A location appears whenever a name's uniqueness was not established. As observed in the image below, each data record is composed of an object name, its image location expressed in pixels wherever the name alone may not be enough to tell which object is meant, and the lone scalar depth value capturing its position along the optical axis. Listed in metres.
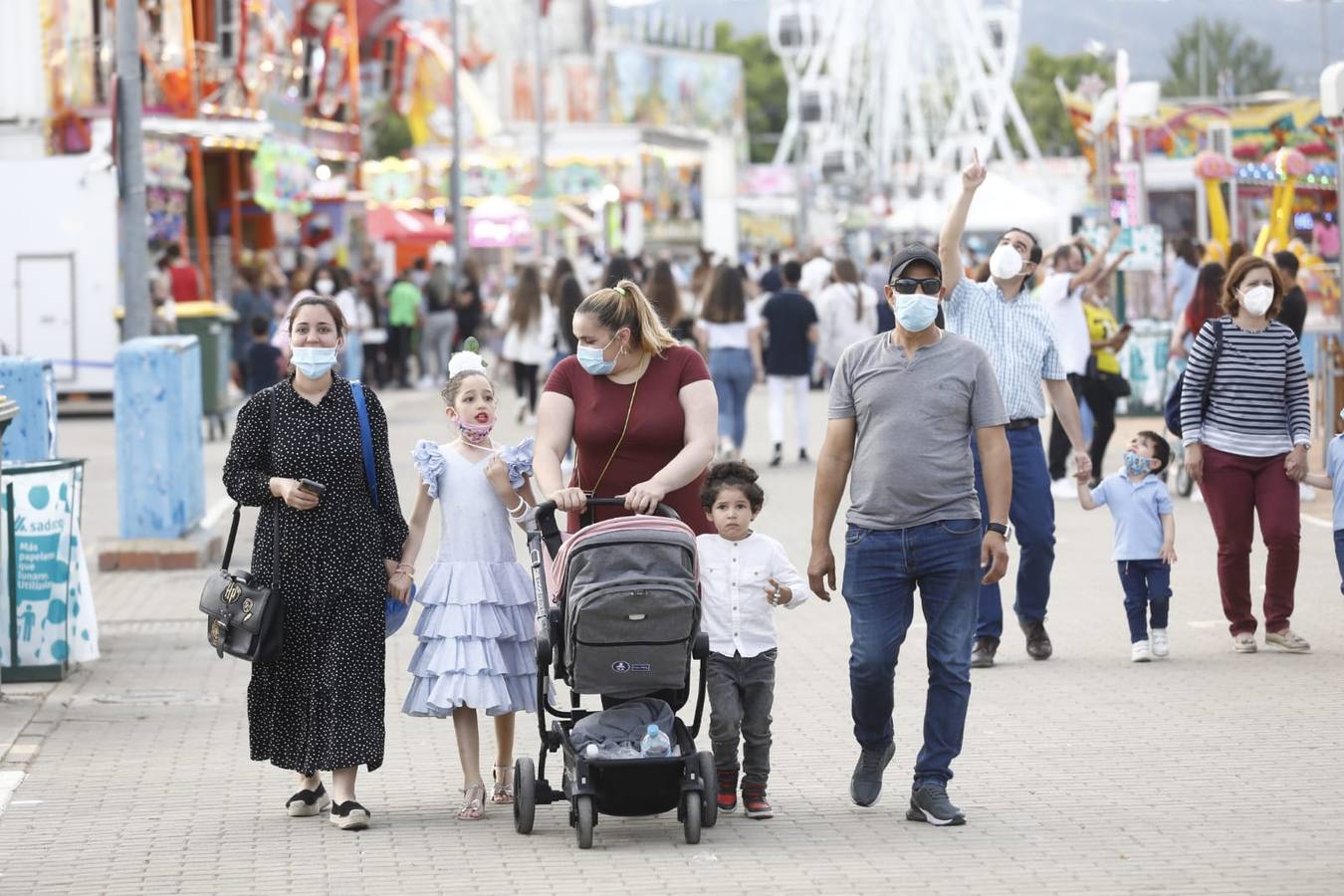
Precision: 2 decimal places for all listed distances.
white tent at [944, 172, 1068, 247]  72.62
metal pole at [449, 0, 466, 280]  78.50
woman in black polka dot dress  13.68
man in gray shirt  13.41
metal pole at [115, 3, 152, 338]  30.70
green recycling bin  45.19
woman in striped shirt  19.75
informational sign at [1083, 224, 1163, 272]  43.09
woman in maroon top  13.61
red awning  92.00
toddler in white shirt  13.68
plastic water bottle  13.04
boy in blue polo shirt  19.64
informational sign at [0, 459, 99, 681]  19.22
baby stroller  12.62
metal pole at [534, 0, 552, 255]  99.31
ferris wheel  144.62
